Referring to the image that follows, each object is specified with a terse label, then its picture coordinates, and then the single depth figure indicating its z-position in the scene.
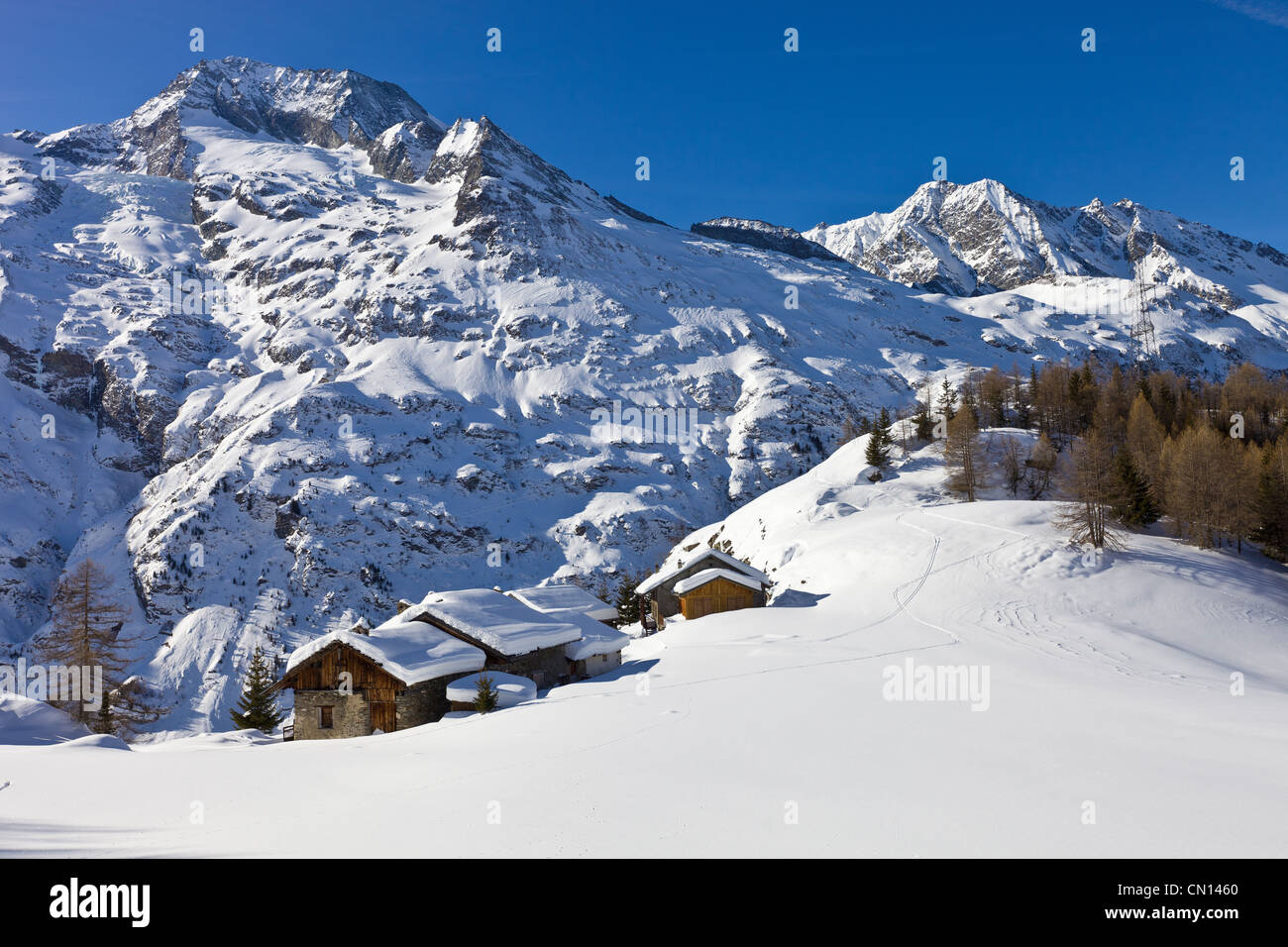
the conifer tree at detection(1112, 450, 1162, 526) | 49.25
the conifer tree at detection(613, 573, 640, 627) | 60.62
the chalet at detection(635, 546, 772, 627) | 48.34
